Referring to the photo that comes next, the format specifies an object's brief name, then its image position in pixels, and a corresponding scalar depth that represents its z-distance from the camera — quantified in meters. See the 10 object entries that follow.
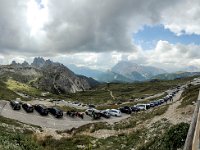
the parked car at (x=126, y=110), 48.09
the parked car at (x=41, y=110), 38.69
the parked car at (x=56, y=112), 39.38
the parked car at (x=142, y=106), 50.24
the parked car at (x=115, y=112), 44.27
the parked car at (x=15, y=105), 38.40
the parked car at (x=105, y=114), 42.54
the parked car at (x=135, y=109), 48.82
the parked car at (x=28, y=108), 38.61
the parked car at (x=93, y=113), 41.92
